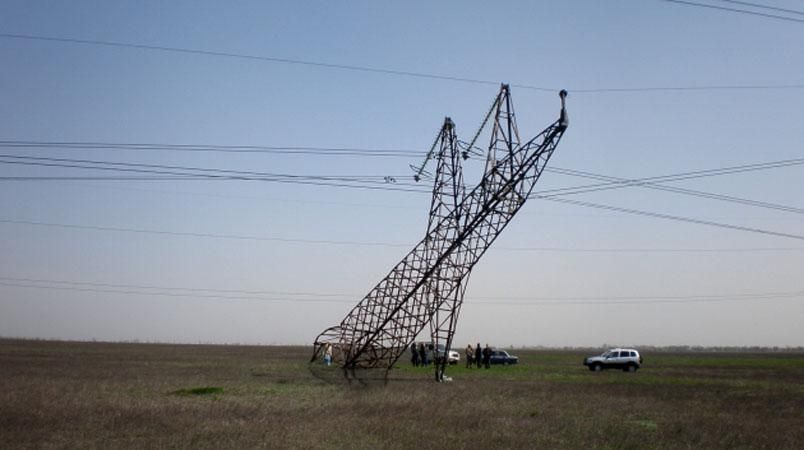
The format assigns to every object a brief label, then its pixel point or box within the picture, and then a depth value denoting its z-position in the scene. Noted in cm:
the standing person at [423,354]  5661
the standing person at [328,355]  5037
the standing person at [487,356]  5563
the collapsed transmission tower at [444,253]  3372
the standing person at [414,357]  5707
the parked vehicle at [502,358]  6812
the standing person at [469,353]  5772
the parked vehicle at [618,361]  5616
